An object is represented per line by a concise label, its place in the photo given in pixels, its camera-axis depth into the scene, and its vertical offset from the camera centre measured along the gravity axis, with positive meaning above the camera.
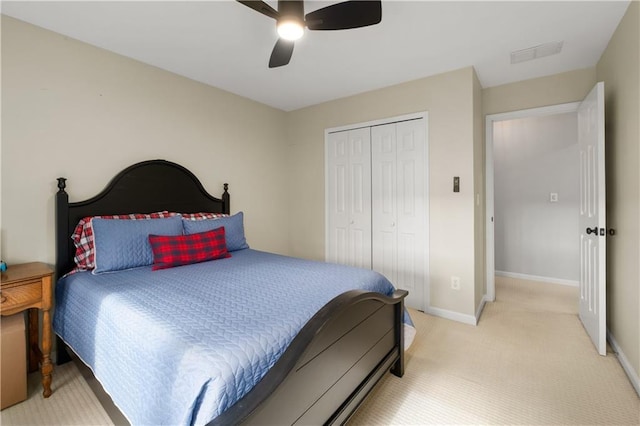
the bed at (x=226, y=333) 1.02 -0.52
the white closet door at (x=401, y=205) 3.15 +0.07
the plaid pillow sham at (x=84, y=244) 2.13 -0.22
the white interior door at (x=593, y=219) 2.21 -0.07
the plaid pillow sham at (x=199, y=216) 2.81 -0.03
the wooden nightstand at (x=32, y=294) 1.67 -0.47
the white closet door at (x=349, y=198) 3.55 +0.17
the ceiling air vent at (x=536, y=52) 2.42 +1.34
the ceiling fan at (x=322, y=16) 1.54 +1.06
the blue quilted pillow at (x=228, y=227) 2.60 -0.13
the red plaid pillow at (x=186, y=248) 2.22 -0.28
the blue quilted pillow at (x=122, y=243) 2.07 -0.21
